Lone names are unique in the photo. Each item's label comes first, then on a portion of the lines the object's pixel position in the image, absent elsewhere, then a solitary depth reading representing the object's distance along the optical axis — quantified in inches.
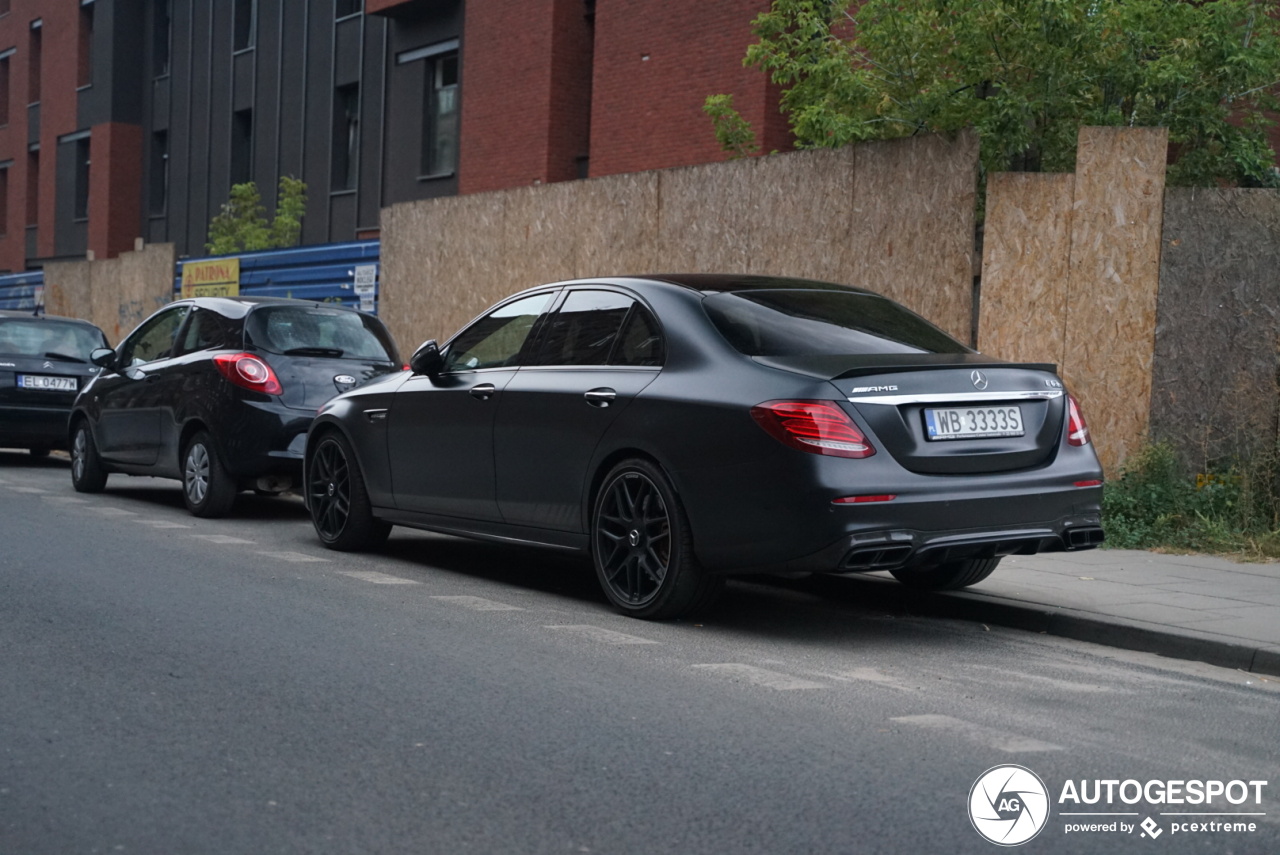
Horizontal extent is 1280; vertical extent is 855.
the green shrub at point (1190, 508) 359.6
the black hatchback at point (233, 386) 413.1
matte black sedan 242.4
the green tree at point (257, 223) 1063.0
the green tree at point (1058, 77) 447.2
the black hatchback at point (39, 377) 593.6
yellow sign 846.5
